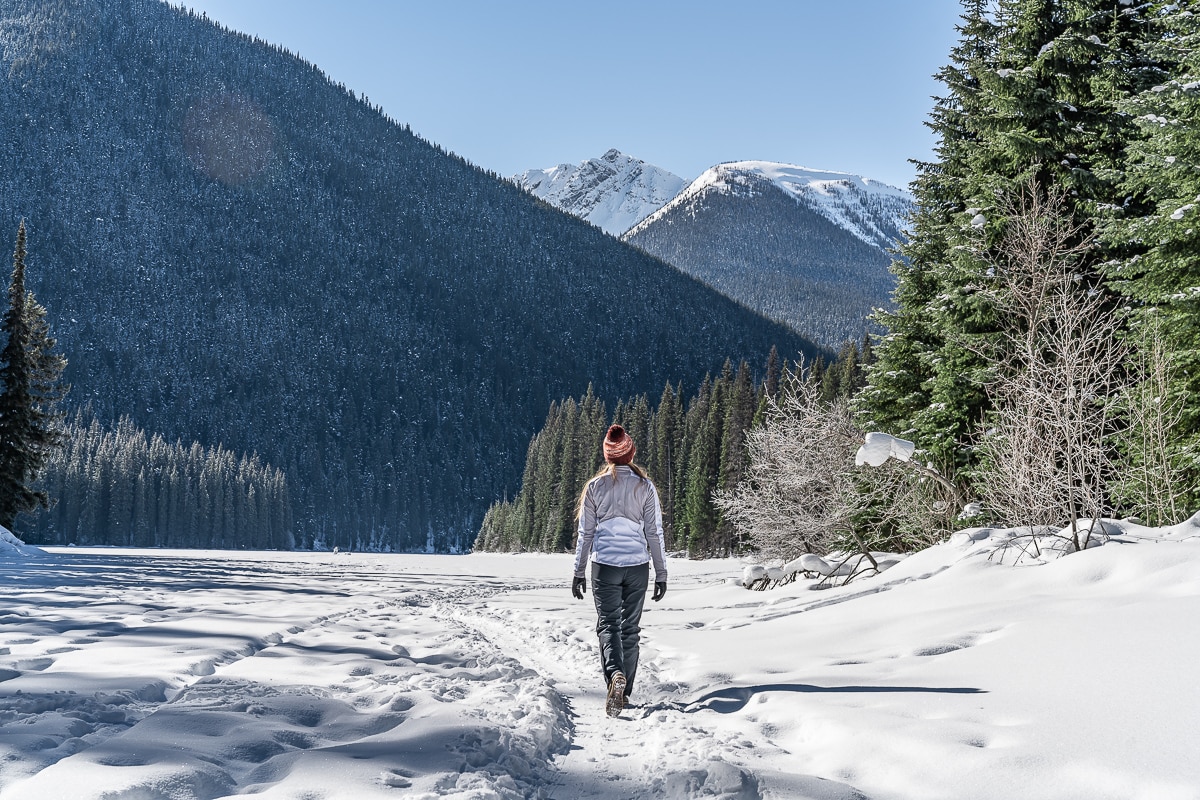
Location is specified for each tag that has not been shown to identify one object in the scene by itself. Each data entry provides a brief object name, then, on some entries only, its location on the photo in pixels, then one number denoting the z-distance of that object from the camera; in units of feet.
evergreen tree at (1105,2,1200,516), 39.34
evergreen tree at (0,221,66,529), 99.04
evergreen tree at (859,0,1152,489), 51.72
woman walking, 21.97
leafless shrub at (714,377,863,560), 66.36
